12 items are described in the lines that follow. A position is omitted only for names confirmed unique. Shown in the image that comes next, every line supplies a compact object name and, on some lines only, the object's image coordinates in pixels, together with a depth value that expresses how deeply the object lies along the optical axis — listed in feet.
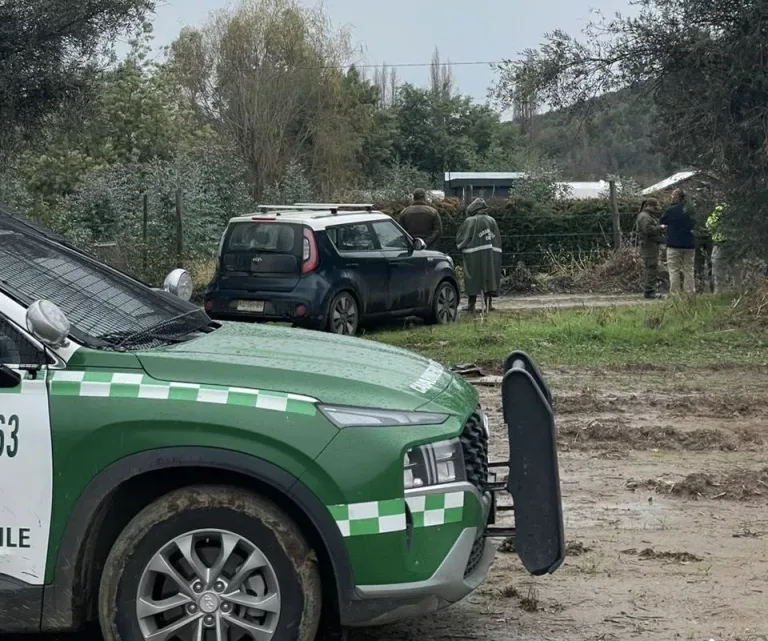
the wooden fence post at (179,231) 61.16
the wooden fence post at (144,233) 60.29
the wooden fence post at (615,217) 73.31
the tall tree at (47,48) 43.11
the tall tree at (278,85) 106.22
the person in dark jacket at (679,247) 59.11
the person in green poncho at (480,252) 57.16
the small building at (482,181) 136.71
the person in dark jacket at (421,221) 63.21
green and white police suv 13.09
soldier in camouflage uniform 64.85
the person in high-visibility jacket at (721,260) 46.29
